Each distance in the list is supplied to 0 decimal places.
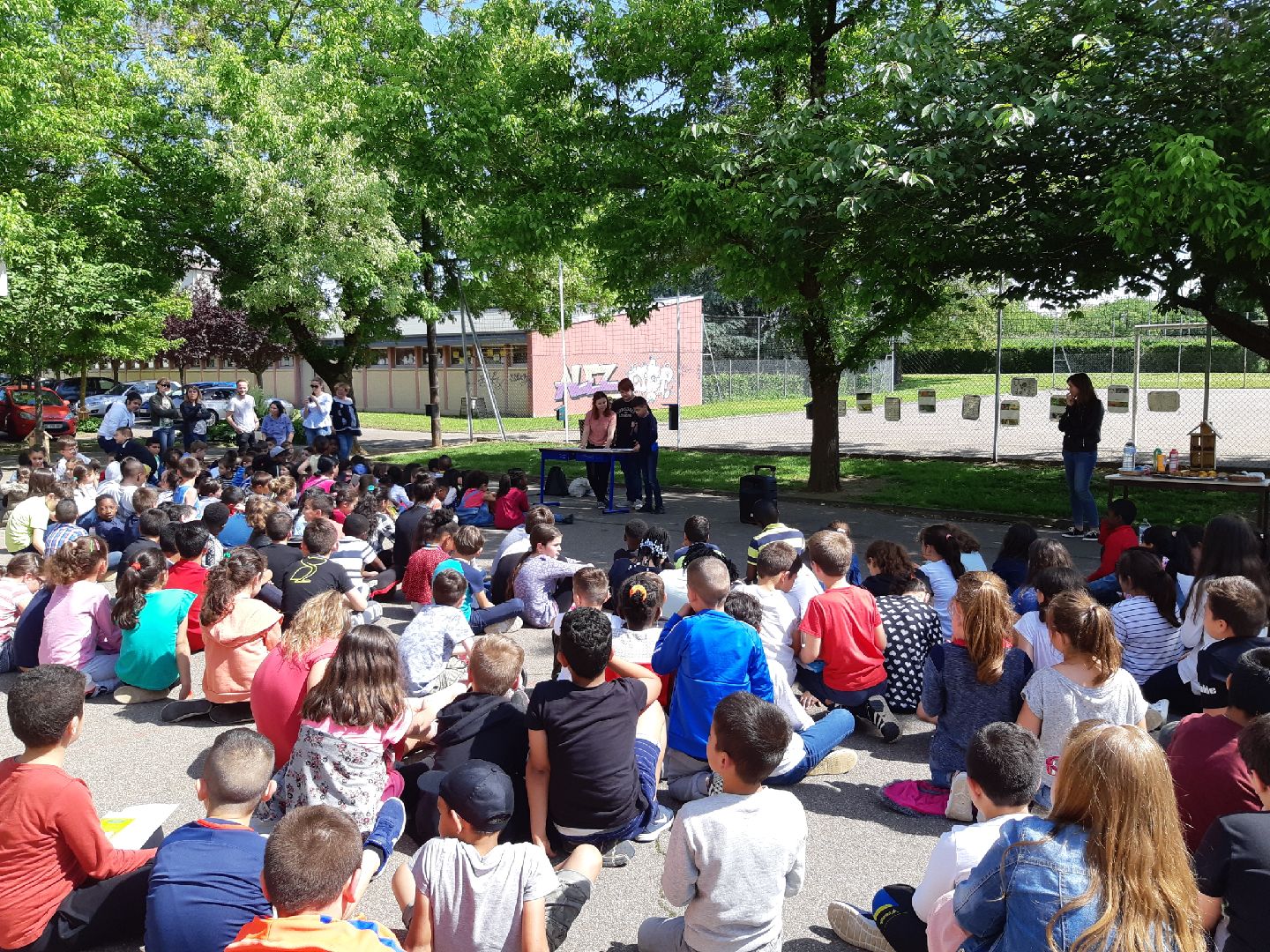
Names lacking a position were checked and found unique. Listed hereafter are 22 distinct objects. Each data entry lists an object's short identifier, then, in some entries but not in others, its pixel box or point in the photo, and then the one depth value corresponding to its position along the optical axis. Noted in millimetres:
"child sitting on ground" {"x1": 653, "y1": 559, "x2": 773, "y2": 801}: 4941
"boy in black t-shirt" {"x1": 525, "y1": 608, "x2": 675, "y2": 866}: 4219
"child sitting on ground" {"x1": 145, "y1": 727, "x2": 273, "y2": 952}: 3242
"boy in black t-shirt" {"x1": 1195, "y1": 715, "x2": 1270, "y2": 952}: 2783
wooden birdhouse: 11062
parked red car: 26859
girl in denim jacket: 2486
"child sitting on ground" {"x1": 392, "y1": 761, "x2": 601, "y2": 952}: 3258
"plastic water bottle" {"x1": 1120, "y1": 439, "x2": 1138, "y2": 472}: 11531
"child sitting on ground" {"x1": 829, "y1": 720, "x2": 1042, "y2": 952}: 3184
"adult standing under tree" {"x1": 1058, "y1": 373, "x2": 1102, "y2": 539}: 11672
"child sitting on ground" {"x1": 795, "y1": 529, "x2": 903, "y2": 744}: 5770
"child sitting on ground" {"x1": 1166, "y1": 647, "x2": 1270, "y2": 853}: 3623
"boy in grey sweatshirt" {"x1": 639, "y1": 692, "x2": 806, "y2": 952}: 3275
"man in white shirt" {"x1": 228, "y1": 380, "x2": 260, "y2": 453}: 18609
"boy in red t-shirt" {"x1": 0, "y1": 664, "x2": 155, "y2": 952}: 3559
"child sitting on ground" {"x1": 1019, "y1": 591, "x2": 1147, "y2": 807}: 4355
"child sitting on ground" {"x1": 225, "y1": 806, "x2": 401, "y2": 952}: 2707
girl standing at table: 14344
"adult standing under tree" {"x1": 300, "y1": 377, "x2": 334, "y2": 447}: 17906
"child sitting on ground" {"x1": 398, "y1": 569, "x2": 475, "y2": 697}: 5762
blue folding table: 13836
